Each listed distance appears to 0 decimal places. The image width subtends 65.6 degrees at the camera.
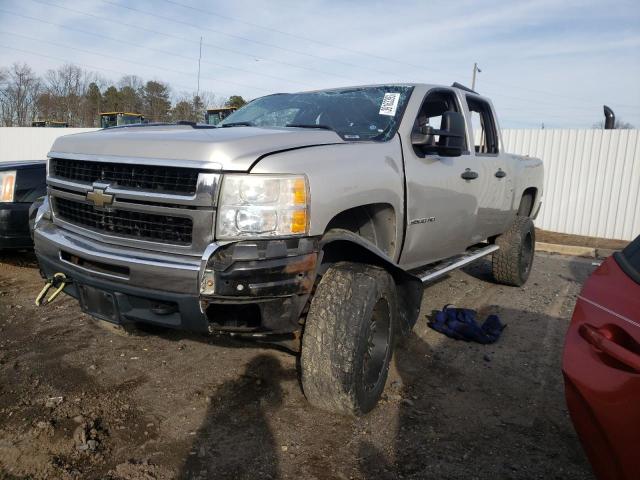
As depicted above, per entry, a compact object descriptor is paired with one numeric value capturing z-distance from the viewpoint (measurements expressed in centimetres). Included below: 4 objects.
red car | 152
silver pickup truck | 230
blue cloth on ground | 416
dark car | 523
